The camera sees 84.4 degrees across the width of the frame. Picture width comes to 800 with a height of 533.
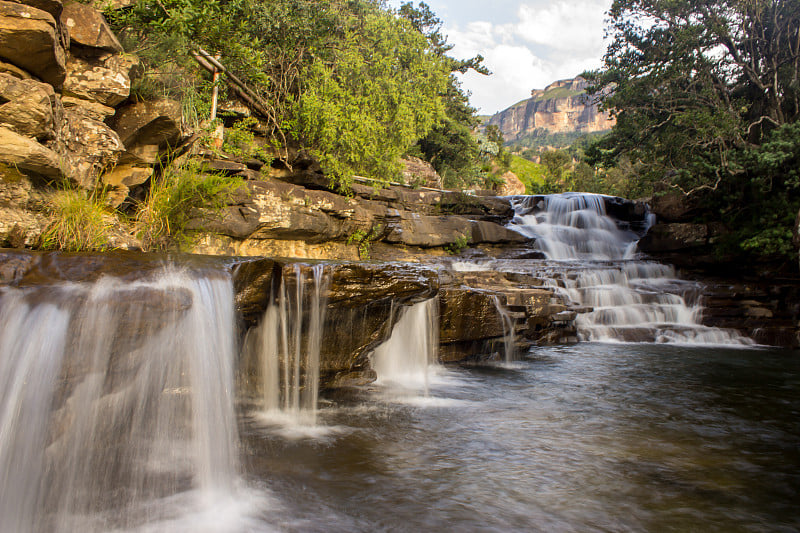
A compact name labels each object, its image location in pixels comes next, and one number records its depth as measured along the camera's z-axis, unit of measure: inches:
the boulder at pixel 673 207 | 583.5
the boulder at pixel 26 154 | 174.1
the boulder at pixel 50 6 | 189.3
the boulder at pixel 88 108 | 222.8
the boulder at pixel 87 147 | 212.4
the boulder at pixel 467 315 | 295.4
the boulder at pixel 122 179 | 244.9
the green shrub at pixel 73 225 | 190.9
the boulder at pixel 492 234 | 637.3
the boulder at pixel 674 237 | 548.4
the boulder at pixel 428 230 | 577.0
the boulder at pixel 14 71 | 185.9
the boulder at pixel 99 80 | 225.1
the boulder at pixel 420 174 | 848.7
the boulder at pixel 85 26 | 222.8
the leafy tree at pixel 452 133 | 1015.6
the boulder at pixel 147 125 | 257.4
